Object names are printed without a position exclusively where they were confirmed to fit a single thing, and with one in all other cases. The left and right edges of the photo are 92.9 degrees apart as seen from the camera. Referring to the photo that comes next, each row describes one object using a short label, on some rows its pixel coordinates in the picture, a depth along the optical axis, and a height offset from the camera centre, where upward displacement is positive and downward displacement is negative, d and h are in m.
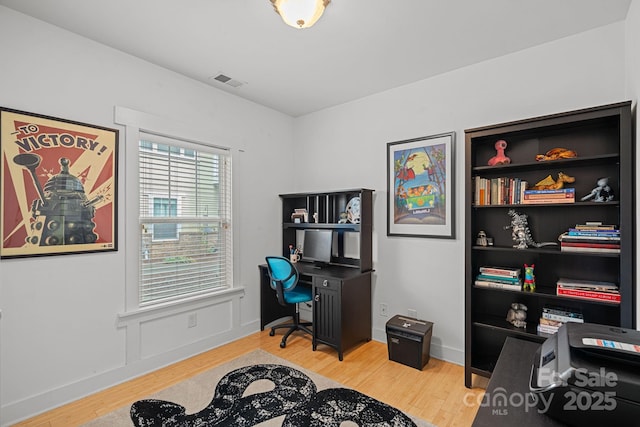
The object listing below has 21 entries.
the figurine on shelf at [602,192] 2.00 +0.14
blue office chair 3.06 -0.69
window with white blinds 2.72 -0.03
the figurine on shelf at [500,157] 2.38 +0.46
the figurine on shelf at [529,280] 2.21 -0.48
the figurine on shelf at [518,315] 2.29 -0.76
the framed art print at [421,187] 2.84 +0.28
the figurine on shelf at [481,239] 2.46 -0.20
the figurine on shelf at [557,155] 2.12 +0.42
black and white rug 1.99 -1.35
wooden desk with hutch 2.93 -0.63
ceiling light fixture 1.68 +1.16
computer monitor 3.42 -0.35
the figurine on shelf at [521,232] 2.28 -0.13
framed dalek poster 2.00 +0.22
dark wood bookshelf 1.82 -0.03
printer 0.81 -0.47
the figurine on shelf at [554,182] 2.17 +0.23
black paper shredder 2.64 -1.13
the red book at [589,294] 1.89 -0.52
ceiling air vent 2.94 +1.34
